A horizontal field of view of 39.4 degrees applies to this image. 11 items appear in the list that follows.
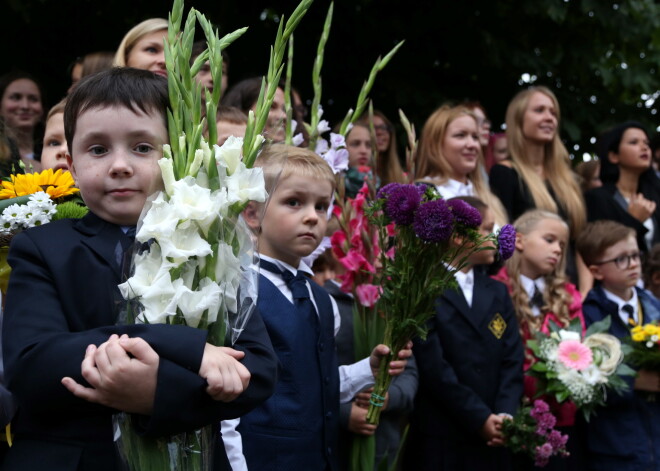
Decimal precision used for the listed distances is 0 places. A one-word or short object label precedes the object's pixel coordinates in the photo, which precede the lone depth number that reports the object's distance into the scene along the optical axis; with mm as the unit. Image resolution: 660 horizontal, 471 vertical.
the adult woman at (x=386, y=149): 6900
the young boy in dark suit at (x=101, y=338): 2051
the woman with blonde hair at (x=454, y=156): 6012
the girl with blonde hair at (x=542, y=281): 5543
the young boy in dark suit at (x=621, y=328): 5434
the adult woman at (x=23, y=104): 6098
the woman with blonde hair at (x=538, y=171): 6355
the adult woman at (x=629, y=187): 6977
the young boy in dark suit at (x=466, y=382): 4750
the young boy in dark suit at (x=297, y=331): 3287
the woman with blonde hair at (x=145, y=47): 4836
